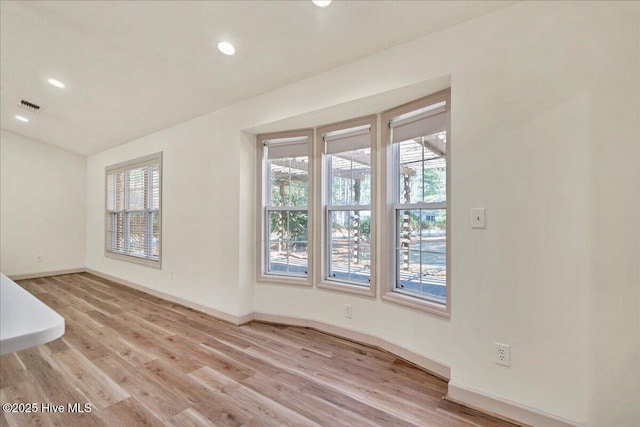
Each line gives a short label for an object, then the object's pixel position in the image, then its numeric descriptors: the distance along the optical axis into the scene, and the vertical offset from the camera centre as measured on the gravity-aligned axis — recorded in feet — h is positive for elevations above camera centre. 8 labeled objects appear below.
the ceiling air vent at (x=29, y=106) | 14.24 +5.22
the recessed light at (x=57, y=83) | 11.76 +5.17
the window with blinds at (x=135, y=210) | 15.61 +0.29
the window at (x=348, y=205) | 9.68 +0.35
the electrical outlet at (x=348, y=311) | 9.75 -3.09
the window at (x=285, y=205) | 11.10 +0.39
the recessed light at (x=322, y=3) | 6.41 +4.54
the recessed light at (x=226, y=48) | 8.12 +4.57
